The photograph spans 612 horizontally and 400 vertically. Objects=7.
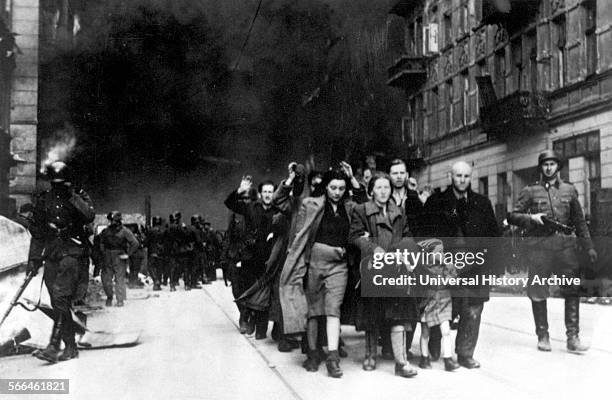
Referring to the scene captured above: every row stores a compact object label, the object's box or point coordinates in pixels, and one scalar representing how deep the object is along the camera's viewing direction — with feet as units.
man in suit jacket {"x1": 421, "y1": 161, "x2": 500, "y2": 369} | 23.16
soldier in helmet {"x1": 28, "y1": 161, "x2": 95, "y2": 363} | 24.45
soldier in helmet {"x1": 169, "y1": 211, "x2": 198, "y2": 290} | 64.18
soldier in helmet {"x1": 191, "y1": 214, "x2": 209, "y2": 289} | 65.41
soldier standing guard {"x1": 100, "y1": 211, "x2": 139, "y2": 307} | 48.03
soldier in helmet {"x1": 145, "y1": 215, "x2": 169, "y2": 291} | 65.46
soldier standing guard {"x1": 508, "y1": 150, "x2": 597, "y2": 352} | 25.70
